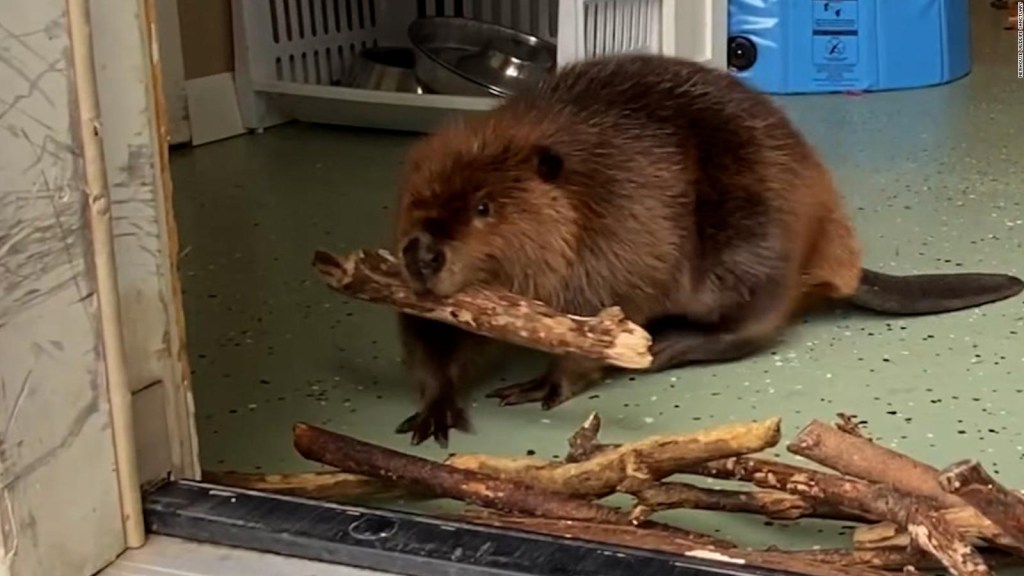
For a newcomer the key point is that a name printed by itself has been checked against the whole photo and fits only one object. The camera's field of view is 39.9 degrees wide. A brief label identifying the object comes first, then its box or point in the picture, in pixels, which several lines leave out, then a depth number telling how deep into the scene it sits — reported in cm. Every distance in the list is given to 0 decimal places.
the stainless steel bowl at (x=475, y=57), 288
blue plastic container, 338
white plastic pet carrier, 282
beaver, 144
